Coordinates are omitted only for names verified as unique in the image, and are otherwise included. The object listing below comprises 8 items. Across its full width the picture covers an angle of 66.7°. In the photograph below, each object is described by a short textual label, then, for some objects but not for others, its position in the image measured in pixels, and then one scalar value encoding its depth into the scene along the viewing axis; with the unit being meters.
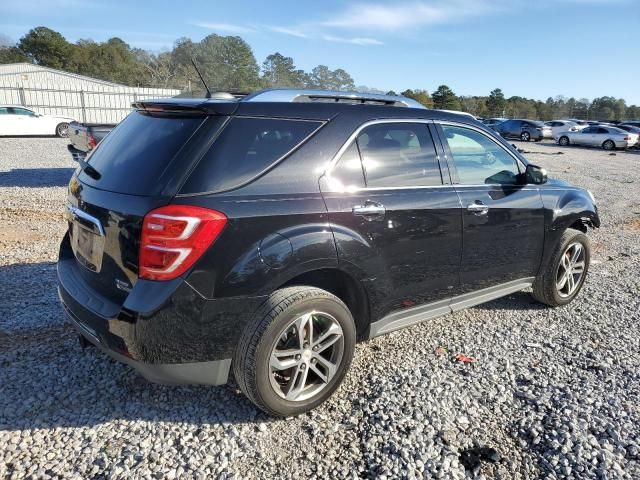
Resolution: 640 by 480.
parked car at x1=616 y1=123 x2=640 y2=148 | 31.03
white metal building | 27.84
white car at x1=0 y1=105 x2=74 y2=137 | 20.00
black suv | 2.50
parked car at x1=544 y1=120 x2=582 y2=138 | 33.34
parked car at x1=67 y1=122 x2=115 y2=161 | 9.23
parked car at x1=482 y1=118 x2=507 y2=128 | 36.39
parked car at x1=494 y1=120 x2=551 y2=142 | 34.53
